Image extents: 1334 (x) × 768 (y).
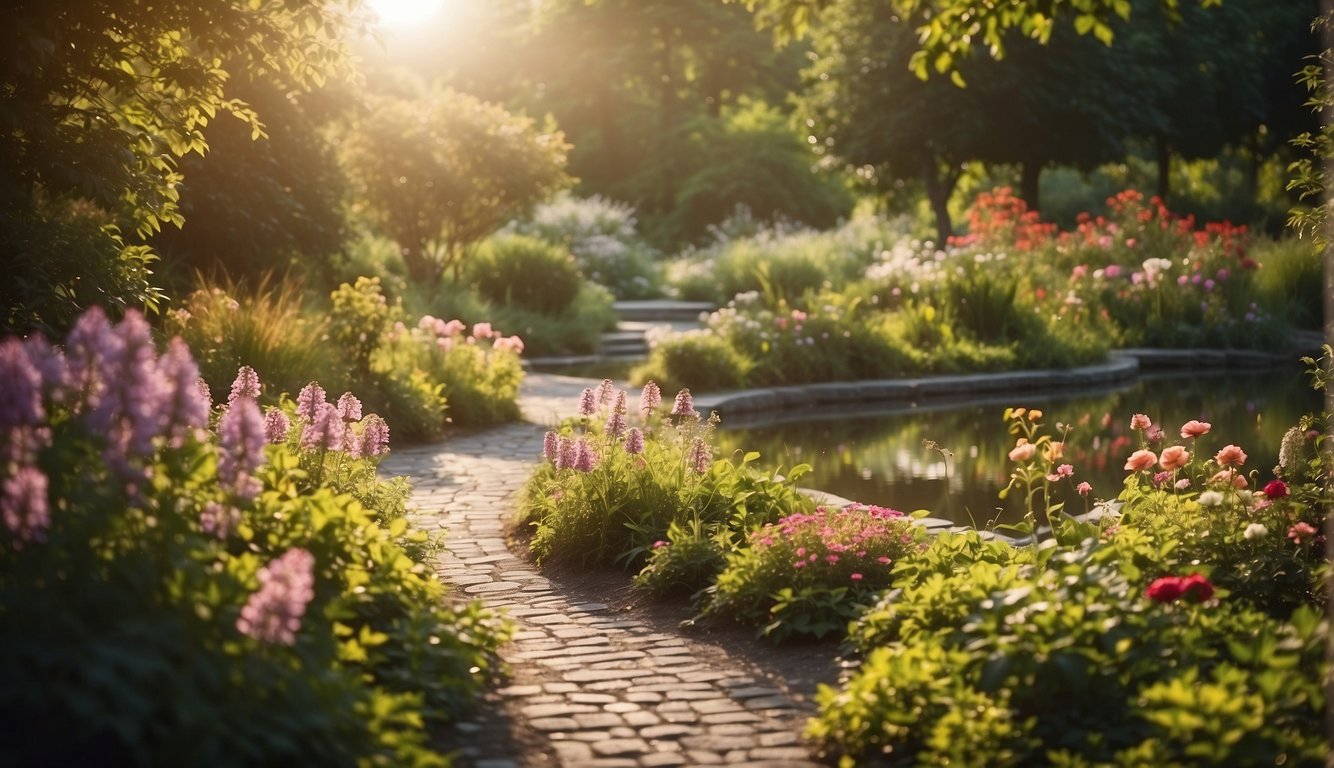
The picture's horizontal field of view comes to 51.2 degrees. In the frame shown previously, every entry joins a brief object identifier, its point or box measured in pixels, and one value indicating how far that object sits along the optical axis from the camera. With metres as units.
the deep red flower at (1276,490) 5.13
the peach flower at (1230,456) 5.53
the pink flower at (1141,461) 5.67
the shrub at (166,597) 3.09
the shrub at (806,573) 5.49
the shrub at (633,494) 6.65
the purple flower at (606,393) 6.86
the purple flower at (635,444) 6.48
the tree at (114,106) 6.39
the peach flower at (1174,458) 5.52
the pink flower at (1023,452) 5.98
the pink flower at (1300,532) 4.92
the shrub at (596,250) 26.19
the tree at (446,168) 18.92
